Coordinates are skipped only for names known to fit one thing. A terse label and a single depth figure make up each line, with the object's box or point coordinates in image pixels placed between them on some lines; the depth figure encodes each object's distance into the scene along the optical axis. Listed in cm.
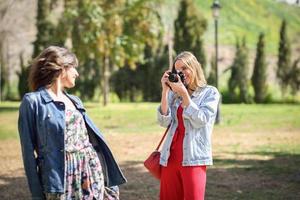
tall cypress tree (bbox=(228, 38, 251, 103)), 4109
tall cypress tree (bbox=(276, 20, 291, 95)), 4203
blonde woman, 458
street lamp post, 1973
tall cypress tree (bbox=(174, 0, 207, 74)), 4259
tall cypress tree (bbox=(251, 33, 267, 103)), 4031
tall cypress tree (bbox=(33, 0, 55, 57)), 4147
